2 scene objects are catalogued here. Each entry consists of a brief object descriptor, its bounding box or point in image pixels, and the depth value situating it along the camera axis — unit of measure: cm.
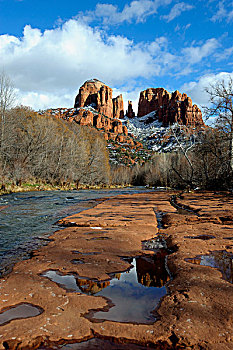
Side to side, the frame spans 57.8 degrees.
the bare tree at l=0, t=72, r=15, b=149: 1917
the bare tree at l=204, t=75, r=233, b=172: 1091
